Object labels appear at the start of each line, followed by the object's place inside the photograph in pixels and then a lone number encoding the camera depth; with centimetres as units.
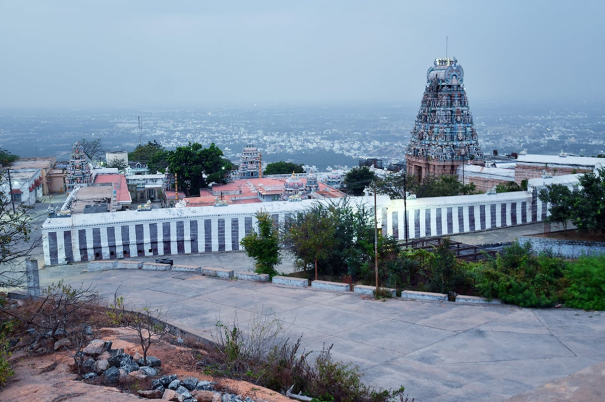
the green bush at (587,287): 1516
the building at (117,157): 6287
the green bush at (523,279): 1568
